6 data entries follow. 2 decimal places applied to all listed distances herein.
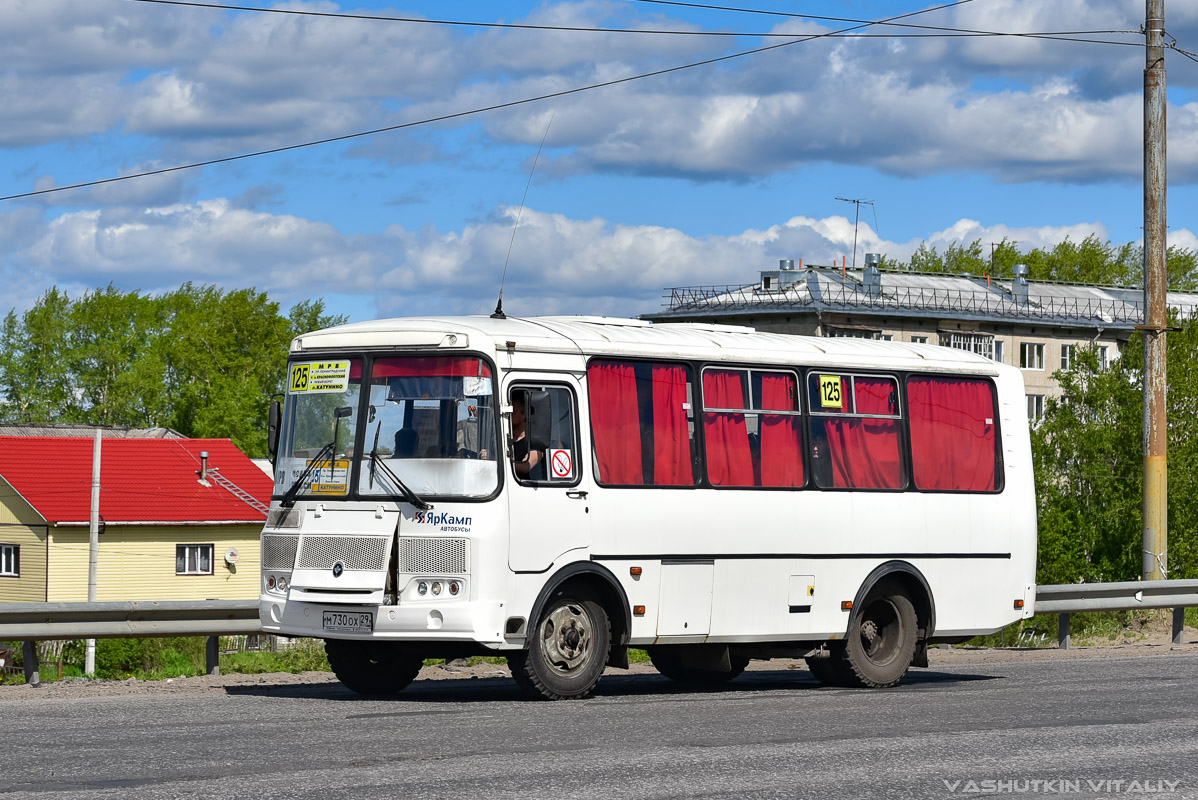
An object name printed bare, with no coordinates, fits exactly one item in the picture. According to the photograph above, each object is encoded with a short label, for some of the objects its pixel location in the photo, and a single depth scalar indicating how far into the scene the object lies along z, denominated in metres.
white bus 13.09
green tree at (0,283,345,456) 99.50
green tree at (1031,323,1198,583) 75.44
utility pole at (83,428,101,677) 47.19
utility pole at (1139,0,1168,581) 22.52
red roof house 57.19
